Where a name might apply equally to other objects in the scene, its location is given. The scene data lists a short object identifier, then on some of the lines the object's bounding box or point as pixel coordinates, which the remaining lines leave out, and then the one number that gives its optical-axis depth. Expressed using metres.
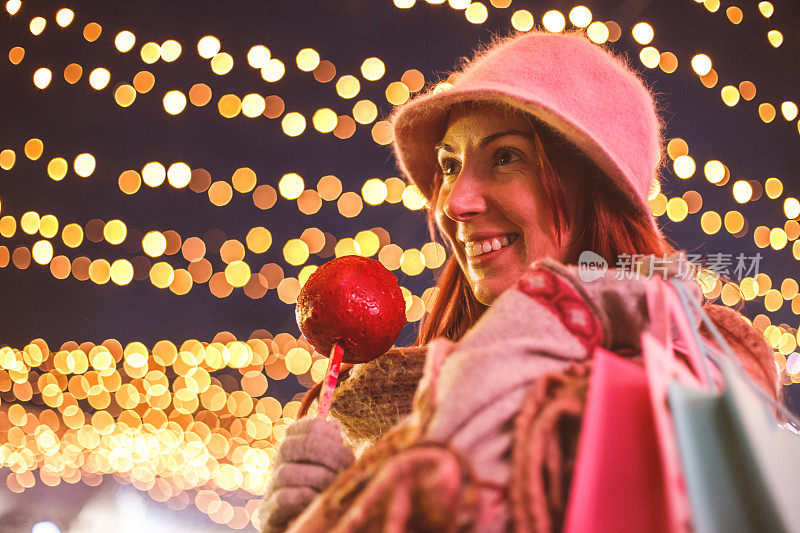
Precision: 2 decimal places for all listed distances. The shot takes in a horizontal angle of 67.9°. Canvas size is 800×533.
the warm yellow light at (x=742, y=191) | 2.38
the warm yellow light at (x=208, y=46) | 2.62
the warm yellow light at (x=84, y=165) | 2.81
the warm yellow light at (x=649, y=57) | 2.27
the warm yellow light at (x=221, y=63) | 2.64
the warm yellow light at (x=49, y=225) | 2.99
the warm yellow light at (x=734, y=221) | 2.44
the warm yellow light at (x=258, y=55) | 2.62
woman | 0.37
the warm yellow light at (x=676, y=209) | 2.37
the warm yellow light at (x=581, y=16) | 2.30
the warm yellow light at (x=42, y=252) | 3.04
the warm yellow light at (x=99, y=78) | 2.70
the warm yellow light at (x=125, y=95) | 2.73
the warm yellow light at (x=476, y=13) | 2.40
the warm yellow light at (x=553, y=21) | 2.31
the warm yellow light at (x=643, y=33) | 2.29
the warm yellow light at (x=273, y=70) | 2.62
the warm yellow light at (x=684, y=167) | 2.34
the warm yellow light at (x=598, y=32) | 2.29
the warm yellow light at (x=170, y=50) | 2.65
